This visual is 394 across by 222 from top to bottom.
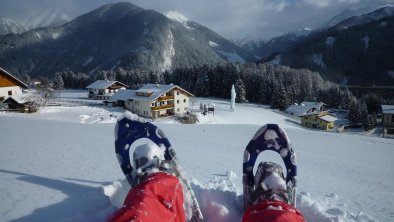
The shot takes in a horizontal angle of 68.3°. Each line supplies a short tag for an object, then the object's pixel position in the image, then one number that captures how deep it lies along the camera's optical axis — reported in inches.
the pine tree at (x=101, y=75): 2860.0
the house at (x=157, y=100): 1343.5
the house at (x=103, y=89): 2030.0
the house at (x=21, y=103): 901.8
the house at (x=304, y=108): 1734.7
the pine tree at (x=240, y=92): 2104.9
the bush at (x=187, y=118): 1195.5
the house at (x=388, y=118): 1529.3
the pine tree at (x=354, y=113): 1610.5
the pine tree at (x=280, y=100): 1897.1
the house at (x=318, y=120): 1505.9
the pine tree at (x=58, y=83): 2674.7
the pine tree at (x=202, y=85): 2306.8
